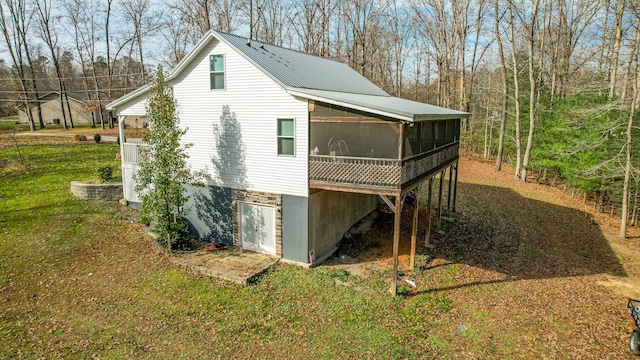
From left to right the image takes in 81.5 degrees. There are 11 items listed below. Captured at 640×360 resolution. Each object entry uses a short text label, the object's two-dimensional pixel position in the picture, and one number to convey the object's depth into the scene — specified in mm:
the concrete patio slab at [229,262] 12172
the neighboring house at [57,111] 49938
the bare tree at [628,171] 17594
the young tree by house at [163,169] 13070
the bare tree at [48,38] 40906
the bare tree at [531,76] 26497
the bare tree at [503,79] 29078
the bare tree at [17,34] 38812
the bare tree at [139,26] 43594
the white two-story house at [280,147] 11963
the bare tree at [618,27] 18938
